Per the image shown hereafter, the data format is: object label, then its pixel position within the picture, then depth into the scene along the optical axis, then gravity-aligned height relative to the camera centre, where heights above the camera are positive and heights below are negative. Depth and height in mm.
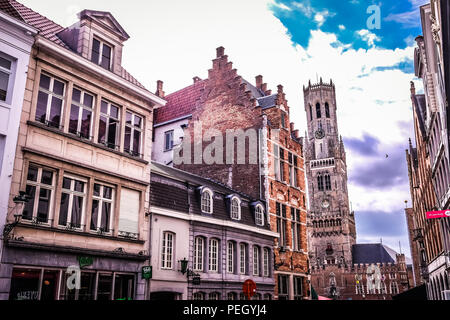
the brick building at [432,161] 18484 +7432
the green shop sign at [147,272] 14641 +286
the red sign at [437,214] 15380 +2428
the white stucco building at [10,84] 11105 +5507
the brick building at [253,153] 24594 +8113
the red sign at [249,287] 16859 -281
